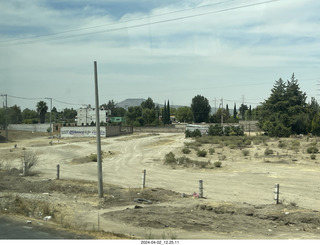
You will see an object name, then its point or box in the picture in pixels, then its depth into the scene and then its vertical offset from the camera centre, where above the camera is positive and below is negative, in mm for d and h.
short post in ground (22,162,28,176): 27359 -3525
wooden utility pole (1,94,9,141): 63831 +882
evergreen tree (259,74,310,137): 78731 +1110
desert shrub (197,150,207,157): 45188 -4229
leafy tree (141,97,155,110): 181750 +7334
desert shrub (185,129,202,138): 82250 -3467
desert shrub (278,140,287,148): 52750 -4030
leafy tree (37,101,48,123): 117438 +4193
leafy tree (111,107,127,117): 176338 +3725
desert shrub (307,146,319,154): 44328 -4040
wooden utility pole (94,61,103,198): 17480 -1258
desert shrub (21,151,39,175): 27491 -3127
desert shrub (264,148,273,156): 43853 -4154
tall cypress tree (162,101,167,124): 152750 +931
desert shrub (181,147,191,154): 48384 -4203
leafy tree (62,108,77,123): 194325 +3008
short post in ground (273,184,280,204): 16469 -3361
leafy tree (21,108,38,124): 157150 +3195
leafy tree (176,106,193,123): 171500 +1133
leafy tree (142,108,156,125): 146500 +1199
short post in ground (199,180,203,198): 18312 -3475
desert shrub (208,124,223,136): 81938 -2690
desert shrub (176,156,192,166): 36656 -4198
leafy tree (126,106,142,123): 158250 +2304
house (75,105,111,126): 117250 +1692
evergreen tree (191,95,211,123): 157000 +4175
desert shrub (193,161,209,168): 34772 -4299
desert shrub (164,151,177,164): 37766 -4147
